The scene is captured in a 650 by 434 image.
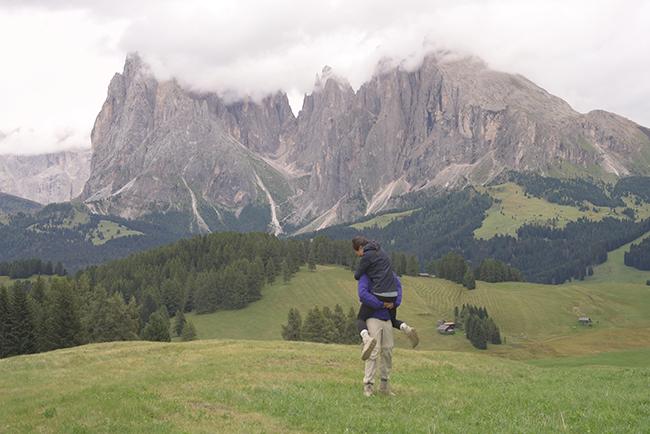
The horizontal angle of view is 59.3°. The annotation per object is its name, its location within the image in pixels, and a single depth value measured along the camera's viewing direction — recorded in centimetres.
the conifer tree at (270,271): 18350
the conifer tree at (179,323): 13875
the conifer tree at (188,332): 12850
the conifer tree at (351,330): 12081
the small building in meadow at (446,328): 15162
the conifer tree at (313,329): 11519
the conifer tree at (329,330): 11556
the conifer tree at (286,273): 18500
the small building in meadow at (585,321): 16988
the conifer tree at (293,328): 12144
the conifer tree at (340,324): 11975
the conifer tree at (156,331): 9600
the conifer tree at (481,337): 14162
